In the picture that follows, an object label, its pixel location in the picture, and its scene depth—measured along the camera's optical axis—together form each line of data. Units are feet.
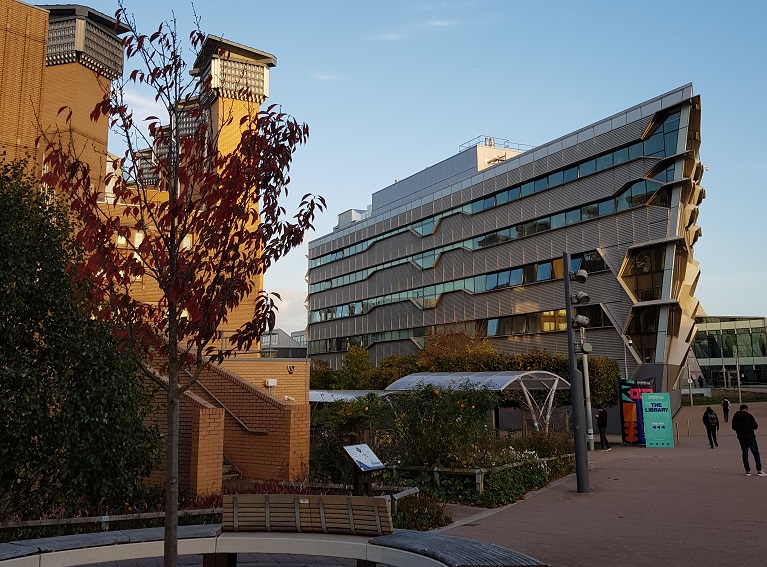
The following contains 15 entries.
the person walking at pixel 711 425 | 85.15
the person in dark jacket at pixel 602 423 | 92.81
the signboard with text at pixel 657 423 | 88.58
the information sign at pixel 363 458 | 30.22
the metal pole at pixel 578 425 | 46.60
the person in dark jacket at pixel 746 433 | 52.75
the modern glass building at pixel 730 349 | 278.67
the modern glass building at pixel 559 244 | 129.49
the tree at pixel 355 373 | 175.22
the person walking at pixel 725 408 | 129.39
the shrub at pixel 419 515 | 34.09
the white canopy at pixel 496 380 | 73.31
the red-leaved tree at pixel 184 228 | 18.80
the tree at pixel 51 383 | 30.53
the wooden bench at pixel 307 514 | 24.56
